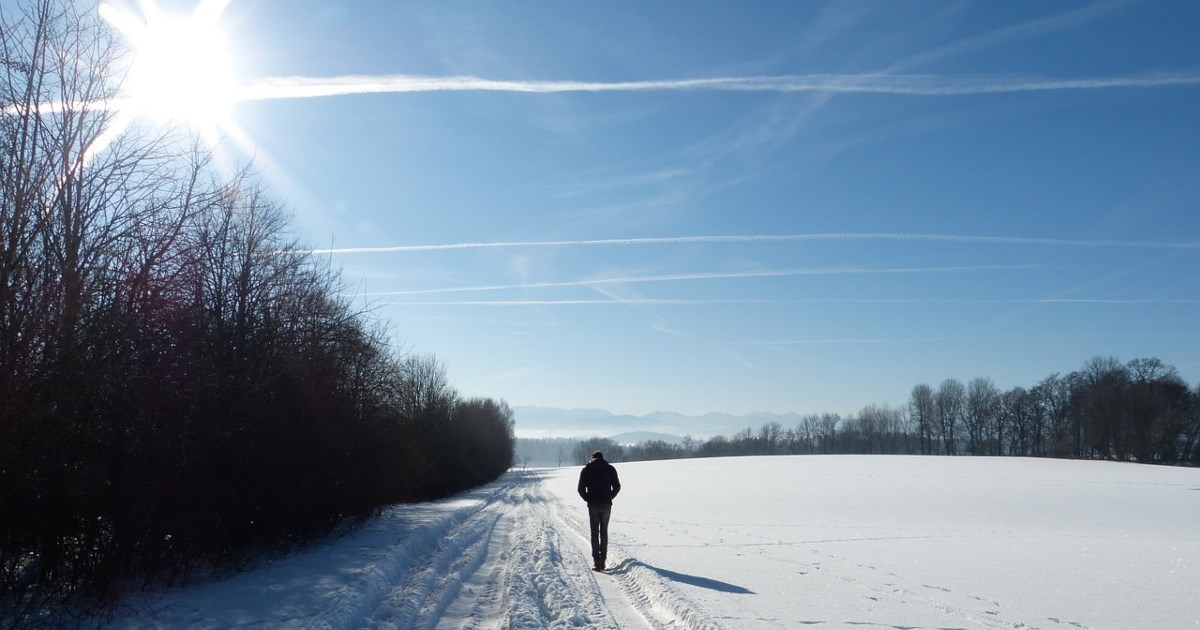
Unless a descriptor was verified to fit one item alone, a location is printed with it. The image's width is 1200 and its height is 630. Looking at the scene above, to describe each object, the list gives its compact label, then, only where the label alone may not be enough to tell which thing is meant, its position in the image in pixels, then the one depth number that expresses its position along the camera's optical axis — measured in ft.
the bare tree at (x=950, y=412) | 424.05
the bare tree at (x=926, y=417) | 436.35
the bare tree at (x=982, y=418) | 400.88
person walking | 43.61
